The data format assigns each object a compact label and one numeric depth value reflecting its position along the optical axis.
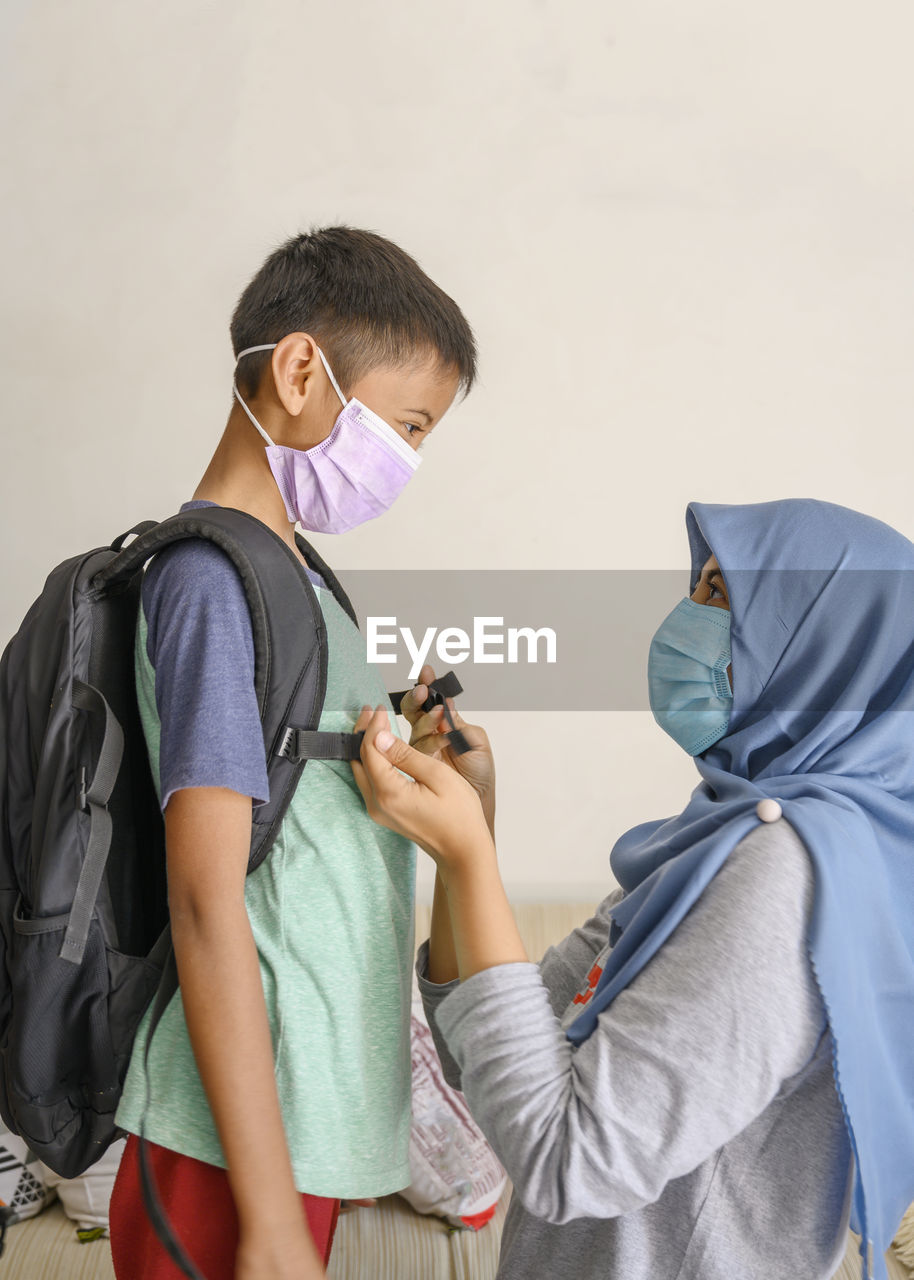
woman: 0.75
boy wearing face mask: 0.75
